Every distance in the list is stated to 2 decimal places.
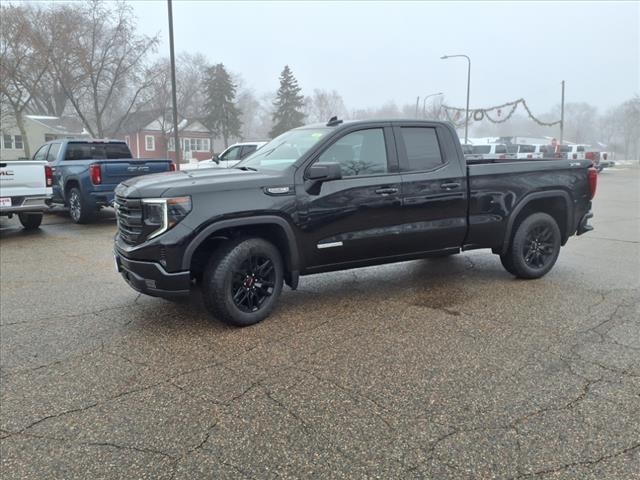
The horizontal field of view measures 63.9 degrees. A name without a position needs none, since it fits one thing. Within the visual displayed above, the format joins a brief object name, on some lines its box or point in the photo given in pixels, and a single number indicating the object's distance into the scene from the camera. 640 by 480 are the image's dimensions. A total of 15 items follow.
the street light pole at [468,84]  36.38
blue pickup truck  10.65
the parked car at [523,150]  34.47
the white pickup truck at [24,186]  8.97
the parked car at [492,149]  33.80
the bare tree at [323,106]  96.19
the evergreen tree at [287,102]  58.34
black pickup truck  4.31
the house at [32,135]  44.97
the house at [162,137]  57.09
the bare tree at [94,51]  26.19
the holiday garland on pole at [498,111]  34.69
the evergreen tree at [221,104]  55.28
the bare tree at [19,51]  24.53
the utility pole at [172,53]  16.69
